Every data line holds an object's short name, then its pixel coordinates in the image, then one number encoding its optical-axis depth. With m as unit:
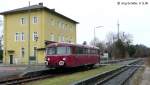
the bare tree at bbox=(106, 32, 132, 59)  59.35
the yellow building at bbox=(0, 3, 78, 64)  33.91
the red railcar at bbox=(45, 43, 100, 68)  15.78
